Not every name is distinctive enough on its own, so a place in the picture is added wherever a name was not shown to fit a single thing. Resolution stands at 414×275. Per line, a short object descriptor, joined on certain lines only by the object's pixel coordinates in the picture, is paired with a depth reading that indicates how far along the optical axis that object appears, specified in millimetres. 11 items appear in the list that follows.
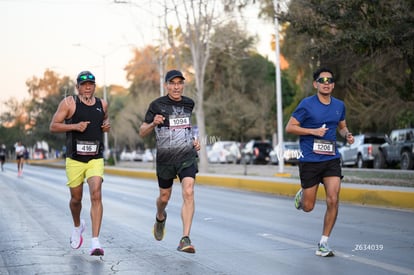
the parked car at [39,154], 104562
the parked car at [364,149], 36747
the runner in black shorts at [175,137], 8668
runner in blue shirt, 8430
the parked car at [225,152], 52281
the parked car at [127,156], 83650
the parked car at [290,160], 44438
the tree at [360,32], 18047
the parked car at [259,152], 50375
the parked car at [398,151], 31109
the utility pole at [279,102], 28700
